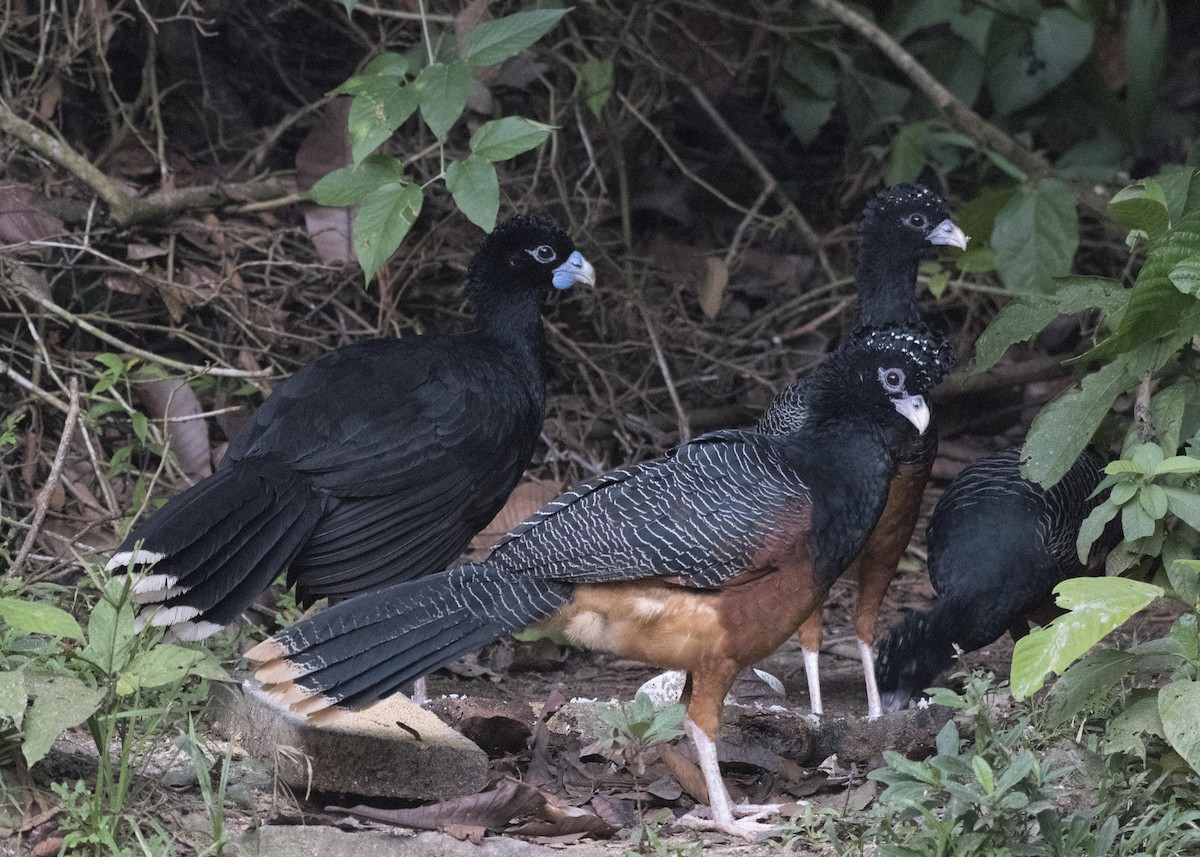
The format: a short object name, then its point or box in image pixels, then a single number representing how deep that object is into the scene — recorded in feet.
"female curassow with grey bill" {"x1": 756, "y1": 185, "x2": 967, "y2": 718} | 32.40
